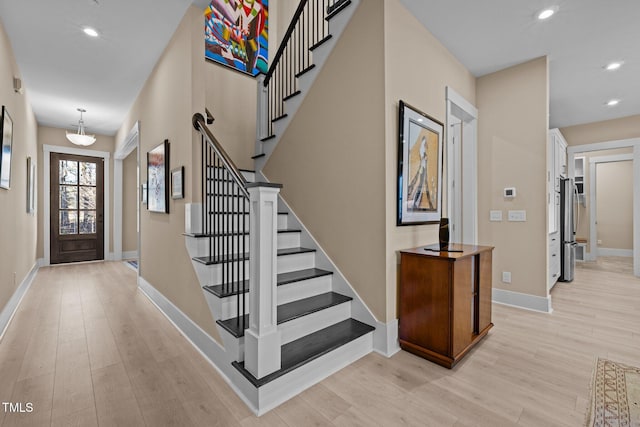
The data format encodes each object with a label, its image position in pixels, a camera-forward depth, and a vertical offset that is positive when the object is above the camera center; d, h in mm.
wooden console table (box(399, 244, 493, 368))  2105 -691
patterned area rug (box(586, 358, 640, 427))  1585 -1115
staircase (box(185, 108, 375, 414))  1700 -725
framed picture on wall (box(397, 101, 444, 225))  2432 +414
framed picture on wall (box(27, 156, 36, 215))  4348 +428
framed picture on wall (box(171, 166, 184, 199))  2768 +300
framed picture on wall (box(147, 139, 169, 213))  3145 +408
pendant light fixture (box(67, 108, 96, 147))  4961 +1304
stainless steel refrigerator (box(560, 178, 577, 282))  4656 -381
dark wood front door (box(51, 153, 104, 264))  6027 +127
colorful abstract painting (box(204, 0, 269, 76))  3943 +2560
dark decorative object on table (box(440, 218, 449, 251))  2449 -176
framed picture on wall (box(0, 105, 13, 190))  2657 +638
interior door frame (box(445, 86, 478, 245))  3676 +447
